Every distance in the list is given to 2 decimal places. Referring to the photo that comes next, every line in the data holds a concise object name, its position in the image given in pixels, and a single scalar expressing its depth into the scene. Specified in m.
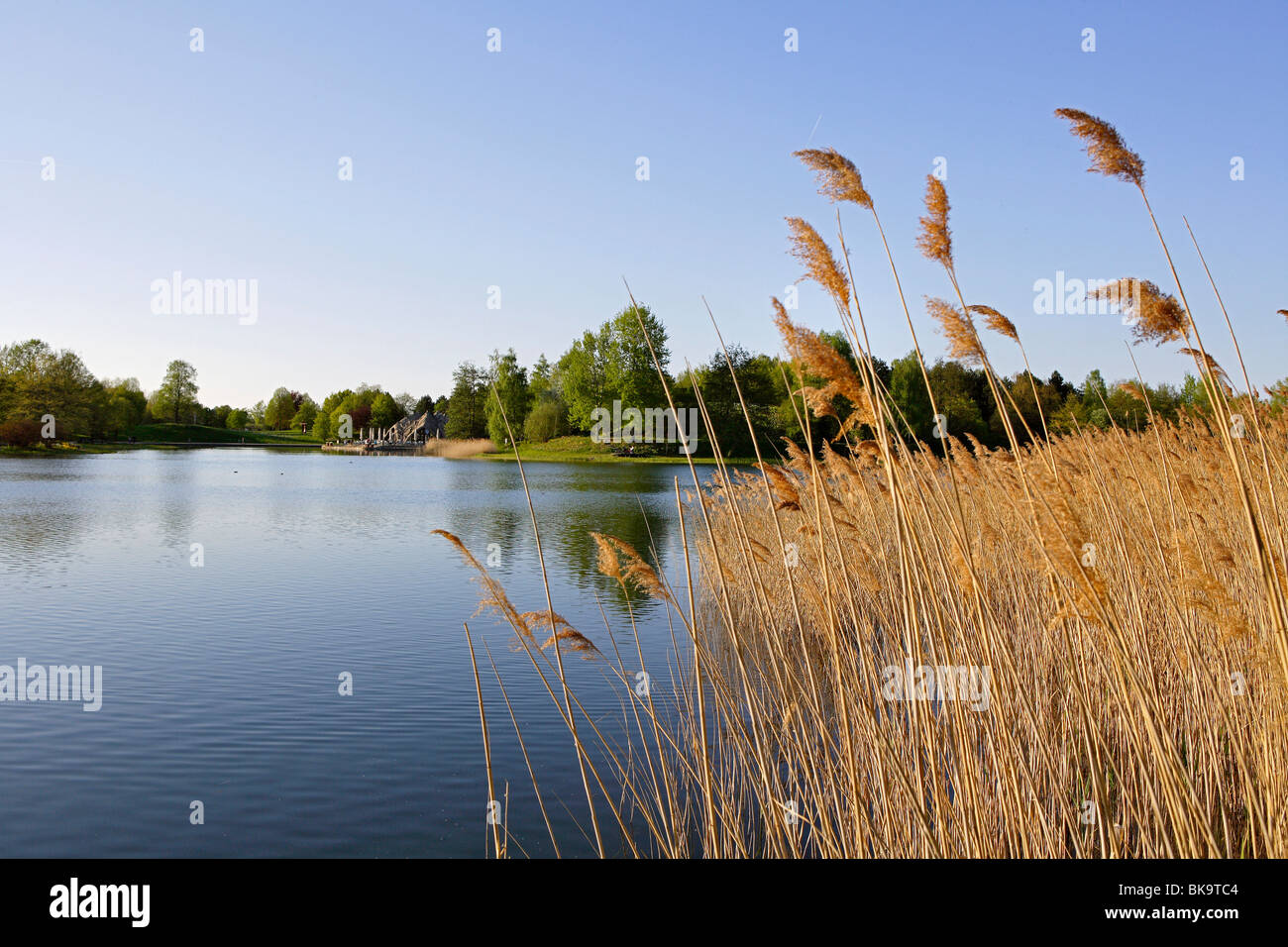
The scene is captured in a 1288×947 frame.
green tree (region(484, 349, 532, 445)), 58.19
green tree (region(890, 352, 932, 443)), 44.25
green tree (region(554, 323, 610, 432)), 51.88
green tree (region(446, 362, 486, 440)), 67.19
